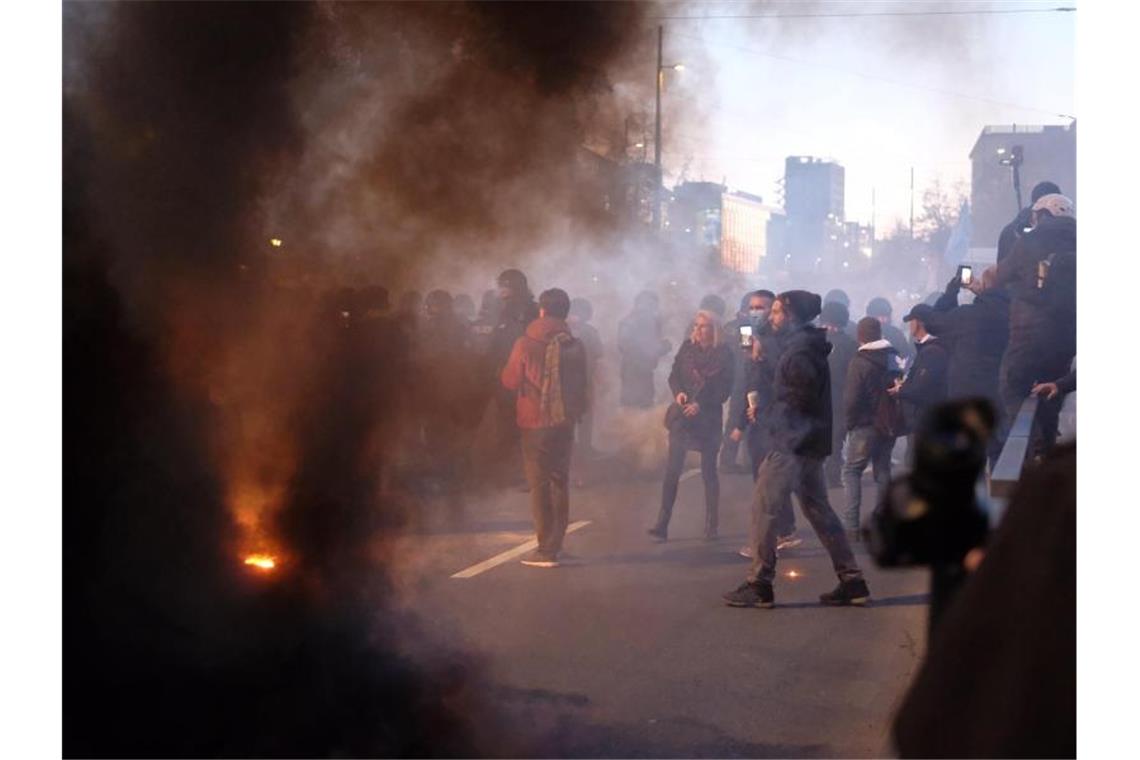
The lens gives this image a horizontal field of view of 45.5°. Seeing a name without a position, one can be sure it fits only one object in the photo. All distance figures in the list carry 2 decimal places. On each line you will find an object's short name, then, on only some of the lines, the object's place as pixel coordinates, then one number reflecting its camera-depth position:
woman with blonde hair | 7.12
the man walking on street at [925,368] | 6.89
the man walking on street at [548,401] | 6.45
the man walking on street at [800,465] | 5.74
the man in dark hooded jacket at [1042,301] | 5.82
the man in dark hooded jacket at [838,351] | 7.93
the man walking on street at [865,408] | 6.91
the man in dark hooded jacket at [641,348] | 8.33
